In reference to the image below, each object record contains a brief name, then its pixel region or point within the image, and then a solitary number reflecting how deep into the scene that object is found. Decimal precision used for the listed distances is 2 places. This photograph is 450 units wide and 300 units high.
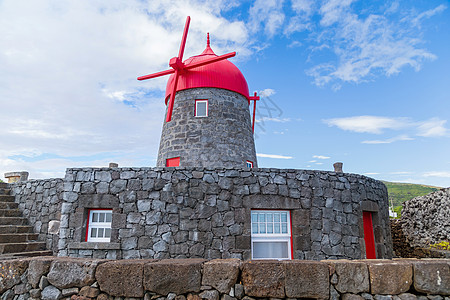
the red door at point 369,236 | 8.36
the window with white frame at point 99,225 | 7.33
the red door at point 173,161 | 10.60
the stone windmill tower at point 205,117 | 10.57
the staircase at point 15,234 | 8.38
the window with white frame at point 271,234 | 7.11
